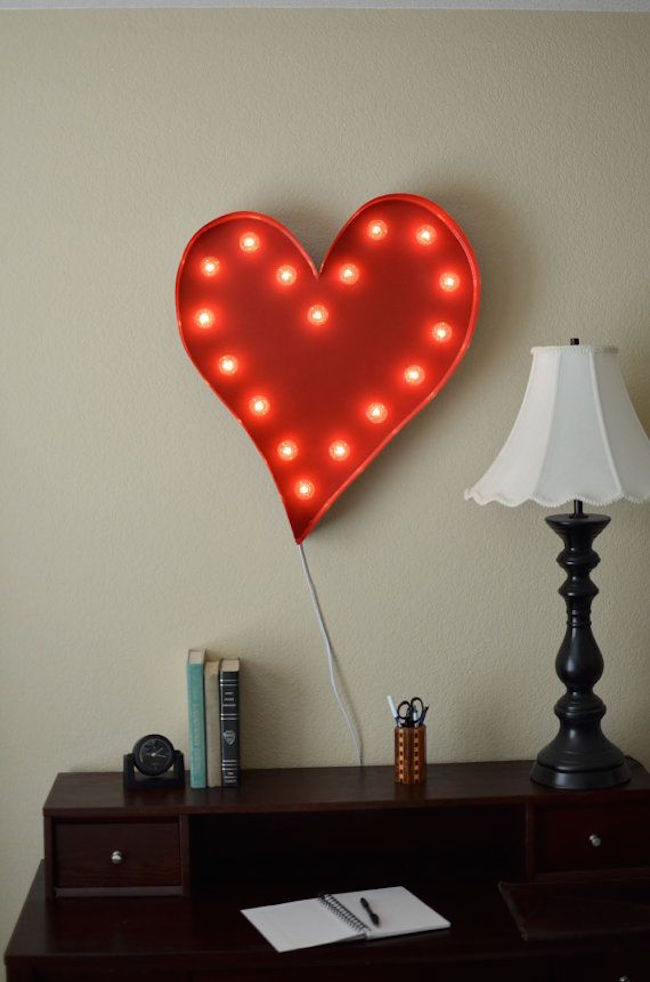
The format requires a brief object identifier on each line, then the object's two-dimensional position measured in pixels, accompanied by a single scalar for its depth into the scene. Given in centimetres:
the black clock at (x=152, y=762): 229
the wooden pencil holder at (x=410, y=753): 229
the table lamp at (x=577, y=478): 212
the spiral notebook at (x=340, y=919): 201
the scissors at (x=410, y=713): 232
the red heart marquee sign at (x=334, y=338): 235
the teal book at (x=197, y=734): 229
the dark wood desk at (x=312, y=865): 199
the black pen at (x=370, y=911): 205
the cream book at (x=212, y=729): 229
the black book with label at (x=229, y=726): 229
